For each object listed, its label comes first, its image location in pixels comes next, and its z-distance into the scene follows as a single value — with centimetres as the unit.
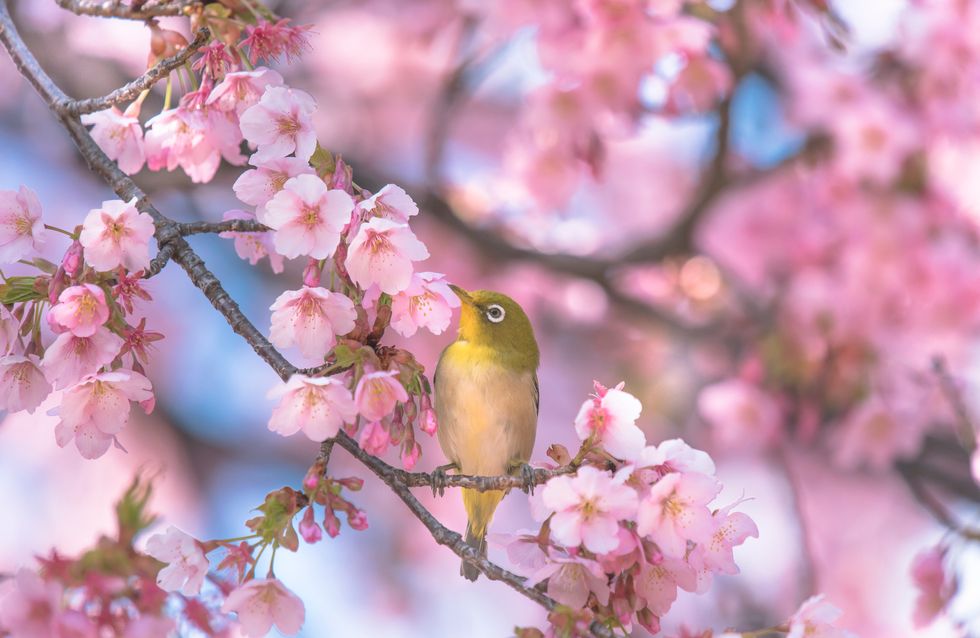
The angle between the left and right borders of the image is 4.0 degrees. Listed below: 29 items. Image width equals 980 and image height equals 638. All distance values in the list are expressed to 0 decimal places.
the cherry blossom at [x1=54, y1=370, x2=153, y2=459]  508
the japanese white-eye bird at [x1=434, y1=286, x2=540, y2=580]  532
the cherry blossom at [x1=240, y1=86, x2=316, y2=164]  508
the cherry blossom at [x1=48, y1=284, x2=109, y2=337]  506
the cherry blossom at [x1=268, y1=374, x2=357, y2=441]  505
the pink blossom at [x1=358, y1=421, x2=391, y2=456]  506
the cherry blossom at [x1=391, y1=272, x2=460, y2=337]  509
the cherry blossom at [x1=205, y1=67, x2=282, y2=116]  510
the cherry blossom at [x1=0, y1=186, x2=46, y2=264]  509
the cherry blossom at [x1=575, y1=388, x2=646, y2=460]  508
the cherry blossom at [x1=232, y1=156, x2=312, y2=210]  508
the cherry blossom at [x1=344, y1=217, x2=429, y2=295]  506
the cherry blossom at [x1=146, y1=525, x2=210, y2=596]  507
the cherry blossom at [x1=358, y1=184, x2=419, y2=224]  508
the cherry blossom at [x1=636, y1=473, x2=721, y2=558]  507
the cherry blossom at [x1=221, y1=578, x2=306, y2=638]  507
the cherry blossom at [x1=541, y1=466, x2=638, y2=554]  506
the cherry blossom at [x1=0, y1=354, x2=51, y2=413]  508
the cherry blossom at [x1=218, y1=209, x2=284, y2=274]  515
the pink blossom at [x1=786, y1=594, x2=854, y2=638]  509
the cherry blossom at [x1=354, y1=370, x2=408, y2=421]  505
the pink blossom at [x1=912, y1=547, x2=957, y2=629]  539
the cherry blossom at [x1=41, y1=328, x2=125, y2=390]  507
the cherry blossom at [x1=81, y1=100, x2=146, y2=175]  516
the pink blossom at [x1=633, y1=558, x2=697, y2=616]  508
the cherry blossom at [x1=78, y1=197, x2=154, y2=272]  506
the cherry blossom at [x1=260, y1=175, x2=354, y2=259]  506
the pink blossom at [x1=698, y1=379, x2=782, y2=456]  795
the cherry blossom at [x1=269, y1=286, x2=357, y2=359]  507
